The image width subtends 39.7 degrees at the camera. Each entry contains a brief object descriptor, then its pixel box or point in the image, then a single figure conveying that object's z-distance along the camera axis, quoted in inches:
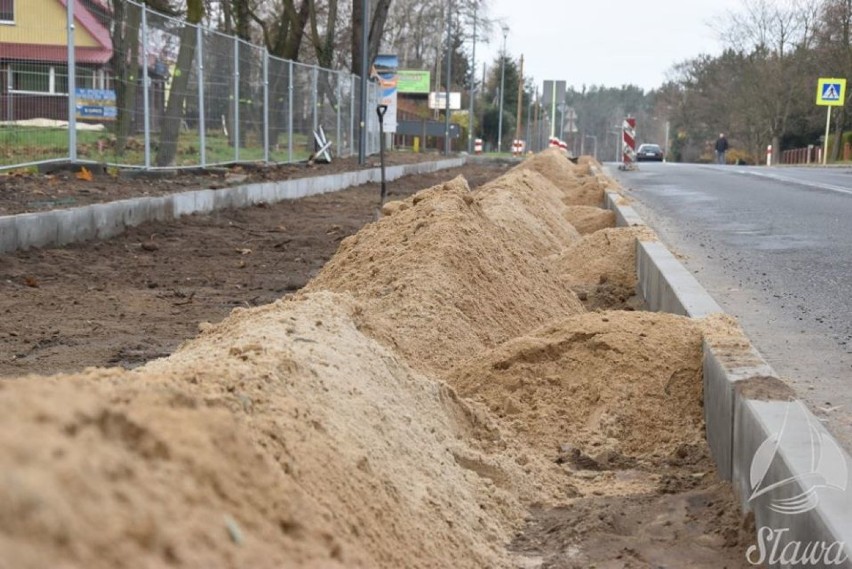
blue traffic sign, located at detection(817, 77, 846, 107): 1907.0
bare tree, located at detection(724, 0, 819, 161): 2672.2
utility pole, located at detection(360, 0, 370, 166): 1109.4
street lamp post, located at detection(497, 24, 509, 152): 3013.8
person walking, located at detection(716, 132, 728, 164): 2358.5
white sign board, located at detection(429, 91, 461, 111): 2940.0
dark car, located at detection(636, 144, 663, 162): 2901.1
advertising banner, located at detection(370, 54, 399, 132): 1353.3
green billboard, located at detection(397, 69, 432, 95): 3617.1
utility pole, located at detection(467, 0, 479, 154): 2470.7
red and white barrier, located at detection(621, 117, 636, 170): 1360.7
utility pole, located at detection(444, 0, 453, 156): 2048.5
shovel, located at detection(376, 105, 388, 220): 650.9
